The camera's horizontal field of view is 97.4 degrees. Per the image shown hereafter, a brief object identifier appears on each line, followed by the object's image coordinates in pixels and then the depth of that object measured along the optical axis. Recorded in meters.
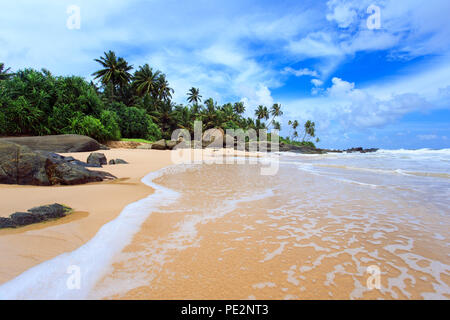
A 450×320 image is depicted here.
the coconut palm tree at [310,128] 82.06
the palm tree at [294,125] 82.06
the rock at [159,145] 21.73
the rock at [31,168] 3.94
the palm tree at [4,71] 34.01
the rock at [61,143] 11.26
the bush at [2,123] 16.38
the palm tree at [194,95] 58.25
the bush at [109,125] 20.27
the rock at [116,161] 8.10
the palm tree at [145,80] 41.90
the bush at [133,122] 27.97
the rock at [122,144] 20.28
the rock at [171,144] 22.90
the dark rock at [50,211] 2.28
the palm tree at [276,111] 70.04
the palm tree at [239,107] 67.18
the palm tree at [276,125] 73.75
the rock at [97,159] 7.17
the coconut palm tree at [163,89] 45.68
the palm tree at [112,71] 36.81
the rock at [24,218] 2.10
